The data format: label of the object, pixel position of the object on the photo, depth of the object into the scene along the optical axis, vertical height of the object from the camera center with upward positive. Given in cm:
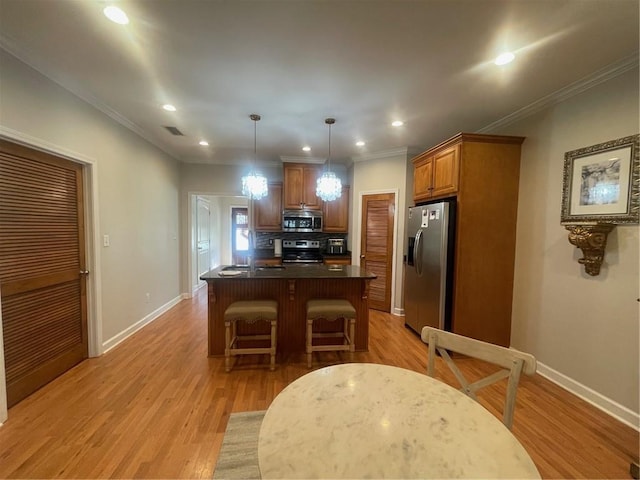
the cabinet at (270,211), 510 +30
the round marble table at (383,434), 76 -67
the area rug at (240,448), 154 -138
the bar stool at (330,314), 267 -84
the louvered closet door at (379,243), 436 -24
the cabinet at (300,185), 493 +76
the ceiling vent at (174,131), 346 +123
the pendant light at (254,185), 325 +50
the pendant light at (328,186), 332 +51
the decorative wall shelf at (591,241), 205 -7
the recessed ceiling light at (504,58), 191 +123
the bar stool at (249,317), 256 -85
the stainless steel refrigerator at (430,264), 296 -41
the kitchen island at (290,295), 291 -75
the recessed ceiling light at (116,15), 155 +122
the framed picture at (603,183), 194 +39
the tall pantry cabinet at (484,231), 283 +0
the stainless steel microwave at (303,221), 505 +12
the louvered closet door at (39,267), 202 -37
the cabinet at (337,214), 508 +26
